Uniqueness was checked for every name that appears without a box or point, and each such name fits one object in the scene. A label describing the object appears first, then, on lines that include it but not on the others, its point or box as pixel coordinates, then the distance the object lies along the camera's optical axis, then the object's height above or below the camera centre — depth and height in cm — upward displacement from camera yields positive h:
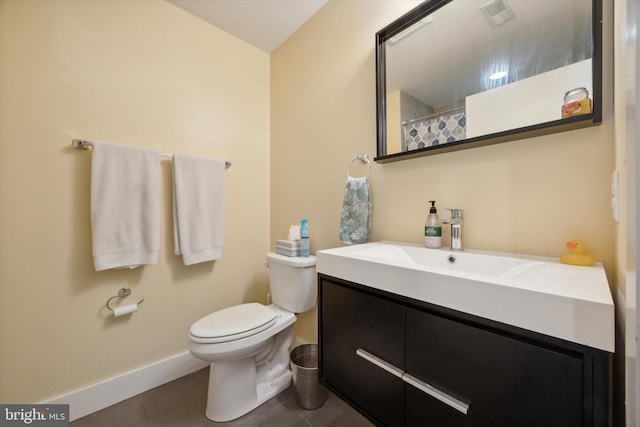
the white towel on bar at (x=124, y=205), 123 +4
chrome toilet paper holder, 133 -44
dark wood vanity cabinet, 47 -39
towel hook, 133 +29
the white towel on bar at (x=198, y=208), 148 +3
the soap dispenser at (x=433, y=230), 100 -8
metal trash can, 124 -91
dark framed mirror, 76 +51
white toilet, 112 -61
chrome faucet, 95 -8
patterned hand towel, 126 -1
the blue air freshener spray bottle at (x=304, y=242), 146 -18
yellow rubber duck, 69 -14
